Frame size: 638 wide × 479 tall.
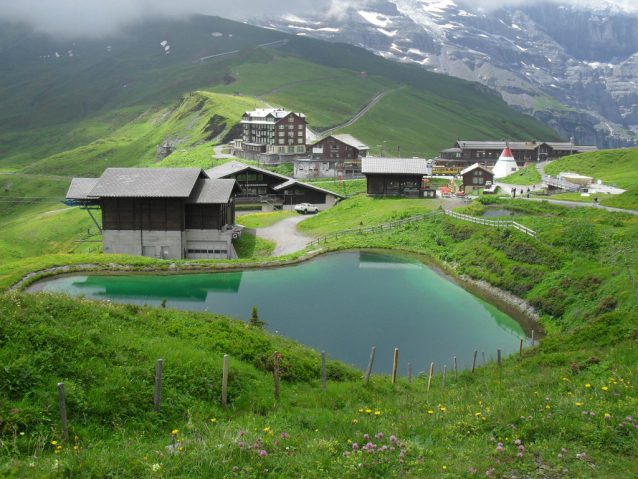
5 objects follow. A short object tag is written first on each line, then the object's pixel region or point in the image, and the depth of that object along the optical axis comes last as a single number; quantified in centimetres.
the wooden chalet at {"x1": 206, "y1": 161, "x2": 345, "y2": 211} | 7619
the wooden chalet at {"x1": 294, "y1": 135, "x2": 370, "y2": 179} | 10012
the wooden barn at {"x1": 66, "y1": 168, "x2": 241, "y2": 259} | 4541
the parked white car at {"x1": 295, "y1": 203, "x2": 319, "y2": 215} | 7114
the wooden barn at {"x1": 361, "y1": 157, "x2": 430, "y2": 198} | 7031
